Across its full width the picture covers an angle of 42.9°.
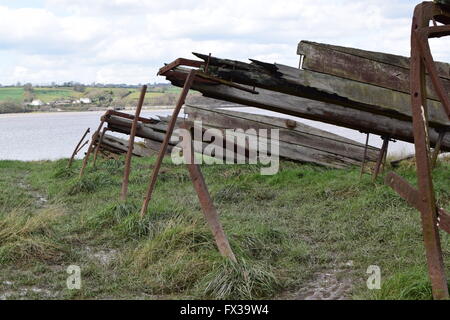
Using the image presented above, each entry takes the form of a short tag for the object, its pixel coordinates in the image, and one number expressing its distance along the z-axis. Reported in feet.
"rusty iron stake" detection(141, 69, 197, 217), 18.62
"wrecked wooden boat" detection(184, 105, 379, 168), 35.73
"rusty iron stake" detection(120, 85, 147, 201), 24.41
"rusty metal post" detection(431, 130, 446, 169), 24.94
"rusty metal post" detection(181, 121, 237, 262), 14.64
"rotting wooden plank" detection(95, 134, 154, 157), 54.60
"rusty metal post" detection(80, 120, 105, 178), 34.58
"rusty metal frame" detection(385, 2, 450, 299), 10.55
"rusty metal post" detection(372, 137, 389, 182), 25.35
